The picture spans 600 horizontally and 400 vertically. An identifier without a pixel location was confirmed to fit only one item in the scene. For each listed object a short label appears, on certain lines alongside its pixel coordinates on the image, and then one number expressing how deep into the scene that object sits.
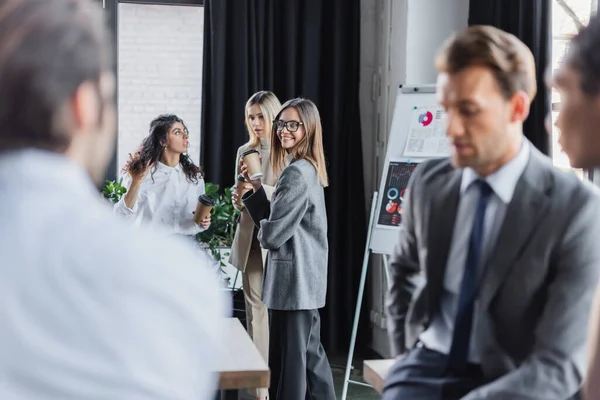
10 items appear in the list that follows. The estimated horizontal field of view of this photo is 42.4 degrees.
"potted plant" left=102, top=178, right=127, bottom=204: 4.45
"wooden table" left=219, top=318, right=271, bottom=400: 2.02
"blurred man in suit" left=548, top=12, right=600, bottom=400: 1.24
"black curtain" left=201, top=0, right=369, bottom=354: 5.00
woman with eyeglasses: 3.35
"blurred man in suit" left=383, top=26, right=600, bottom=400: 1.32
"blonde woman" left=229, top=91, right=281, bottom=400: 3.83
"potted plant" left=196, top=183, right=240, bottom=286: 4.35
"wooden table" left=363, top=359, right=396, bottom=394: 1.61
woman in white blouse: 3.98
